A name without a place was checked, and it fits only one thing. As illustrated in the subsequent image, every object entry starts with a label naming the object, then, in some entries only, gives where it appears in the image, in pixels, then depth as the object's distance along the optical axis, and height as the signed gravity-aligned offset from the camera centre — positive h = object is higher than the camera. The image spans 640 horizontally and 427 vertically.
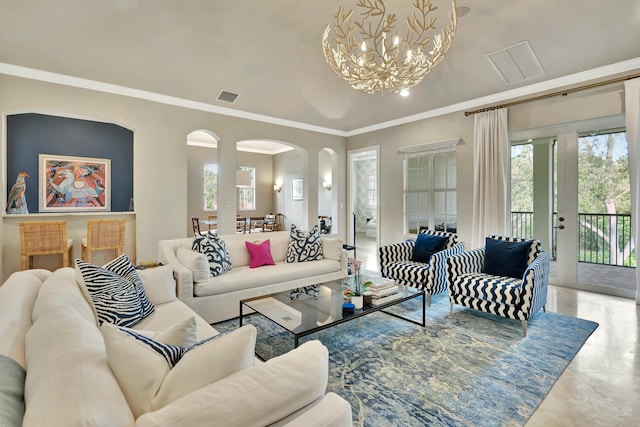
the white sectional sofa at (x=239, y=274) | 3.01 -0.69
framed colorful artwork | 5.54 +0.53
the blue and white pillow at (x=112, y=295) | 1.83 -0.51
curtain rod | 3.78 +1.58
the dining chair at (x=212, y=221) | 8.08 -0.24
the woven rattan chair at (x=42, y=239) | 4.02 -0.35
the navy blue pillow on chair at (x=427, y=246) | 4.19 -0.48
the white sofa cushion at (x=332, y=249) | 4.18 -0.51
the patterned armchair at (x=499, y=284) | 2.90 -0.73
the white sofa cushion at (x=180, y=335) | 1.18 -0.47
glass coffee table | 2.30 -0.81
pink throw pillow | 3.75 -0.52
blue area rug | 1.90 -1.18
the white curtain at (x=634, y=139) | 3.66 +0.84
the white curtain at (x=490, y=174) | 4.71 +0.57
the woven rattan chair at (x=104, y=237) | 4.38 -0.35
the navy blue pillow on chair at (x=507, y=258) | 3.38 -0.53
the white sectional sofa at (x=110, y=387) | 0.76 -0.49
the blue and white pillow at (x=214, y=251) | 3.29 -0.42
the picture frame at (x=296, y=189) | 9.78 +0.71
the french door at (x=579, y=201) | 4.05 +0.13
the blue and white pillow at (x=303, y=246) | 4.07 -0.47
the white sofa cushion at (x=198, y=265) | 3.02 -0.52
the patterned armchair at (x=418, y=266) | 3.73 -0.70
